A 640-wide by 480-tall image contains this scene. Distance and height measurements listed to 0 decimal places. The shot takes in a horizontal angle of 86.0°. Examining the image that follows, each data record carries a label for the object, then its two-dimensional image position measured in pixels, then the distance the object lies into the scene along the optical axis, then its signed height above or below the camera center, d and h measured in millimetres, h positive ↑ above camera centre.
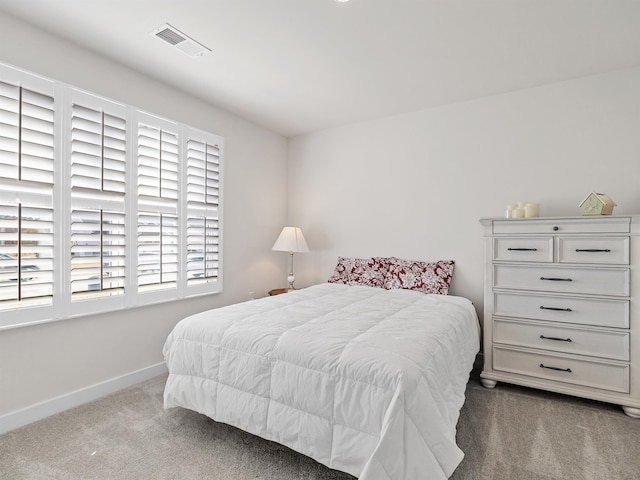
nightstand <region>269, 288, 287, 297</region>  3921 -597
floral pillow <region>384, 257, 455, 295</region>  3264 -348
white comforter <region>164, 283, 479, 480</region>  1380 -674
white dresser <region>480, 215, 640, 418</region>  2357 -479
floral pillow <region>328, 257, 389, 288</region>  3596 -342
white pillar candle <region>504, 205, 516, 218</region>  2900 +258
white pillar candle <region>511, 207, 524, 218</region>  2846 +243
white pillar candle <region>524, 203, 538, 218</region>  2793 +255
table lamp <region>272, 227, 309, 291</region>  3920 -27
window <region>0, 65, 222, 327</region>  2092 +254
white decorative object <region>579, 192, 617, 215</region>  2484 +275
